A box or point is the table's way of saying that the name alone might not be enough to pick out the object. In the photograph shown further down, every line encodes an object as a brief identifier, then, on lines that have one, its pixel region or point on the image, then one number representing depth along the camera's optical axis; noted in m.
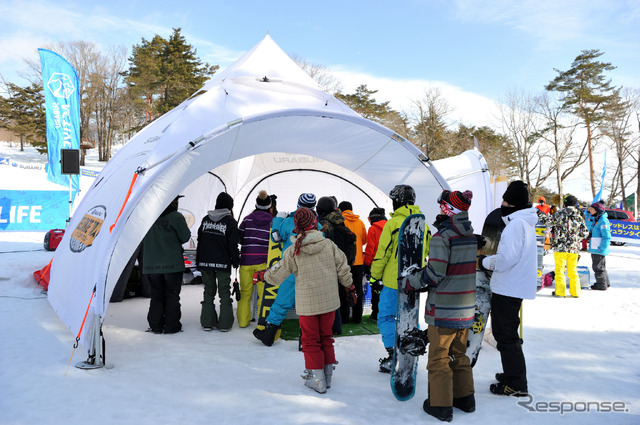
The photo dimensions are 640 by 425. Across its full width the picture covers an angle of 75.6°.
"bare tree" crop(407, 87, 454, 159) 31.80
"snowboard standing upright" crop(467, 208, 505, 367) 3.84
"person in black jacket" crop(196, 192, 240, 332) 5.25
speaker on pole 8.77
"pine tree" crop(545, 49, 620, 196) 26.75
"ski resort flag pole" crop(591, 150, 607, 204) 10.55
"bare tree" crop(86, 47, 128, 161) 32.97
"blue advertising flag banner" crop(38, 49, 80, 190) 11.62
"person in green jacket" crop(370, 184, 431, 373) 3.85
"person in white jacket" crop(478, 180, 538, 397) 3.37
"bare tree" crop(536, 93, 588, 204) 28.05
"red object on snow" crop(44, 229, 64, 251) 7.91
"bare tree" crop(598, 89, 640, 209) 27.12
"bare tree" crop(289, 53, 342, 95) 31.93
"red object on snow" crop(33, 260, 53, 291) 6.70
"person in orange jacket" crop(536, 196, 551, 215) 9.62
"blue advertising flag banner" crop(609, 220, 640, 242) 18.17
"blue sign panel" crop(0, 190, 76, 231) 14.07
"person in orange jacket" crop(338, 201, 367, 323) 5.91
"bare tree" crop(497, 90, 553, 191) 29.00
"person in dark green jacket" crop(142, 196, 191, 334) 4.98
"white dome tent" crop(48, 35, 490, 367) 4.12
